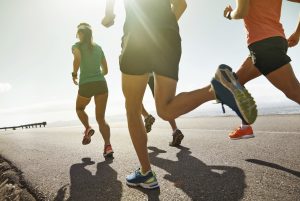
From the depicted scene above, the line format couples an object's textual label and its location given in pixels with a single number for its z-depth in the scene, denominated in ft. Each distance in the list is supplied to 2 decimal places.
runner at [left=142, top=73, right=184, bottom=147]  11.85
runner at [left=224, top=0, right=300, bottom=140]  6.73
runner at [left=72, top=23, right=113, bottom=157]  11.04
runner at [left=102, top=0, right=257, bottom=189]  5.78
